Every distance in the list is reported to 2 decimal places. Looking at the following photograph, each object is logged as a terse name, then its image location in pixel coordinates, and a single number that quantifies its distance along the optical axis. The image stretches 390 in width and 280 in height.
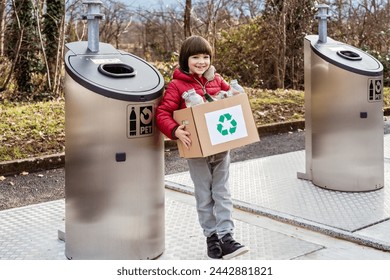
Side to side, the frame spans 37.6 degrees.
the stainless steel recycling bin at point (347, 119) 5.10
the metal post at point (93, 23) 3.70
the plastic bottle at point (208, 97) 3.52
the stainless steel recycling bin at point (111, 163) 3.27
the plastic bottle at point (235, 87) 3.56
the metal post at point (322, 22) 5.50
